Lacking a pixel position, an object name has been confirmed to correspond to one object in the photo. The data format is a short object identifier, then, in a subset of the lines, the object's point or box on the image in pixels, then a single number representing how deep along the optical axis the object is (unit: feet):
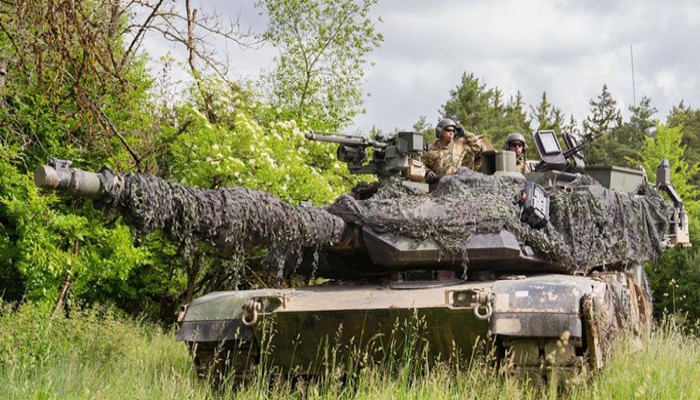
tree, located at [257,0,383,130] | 55.06
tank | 19.62
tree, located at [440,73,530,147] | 125.29
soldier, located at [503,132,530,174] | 31.19
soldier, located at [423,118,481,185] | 29.17
